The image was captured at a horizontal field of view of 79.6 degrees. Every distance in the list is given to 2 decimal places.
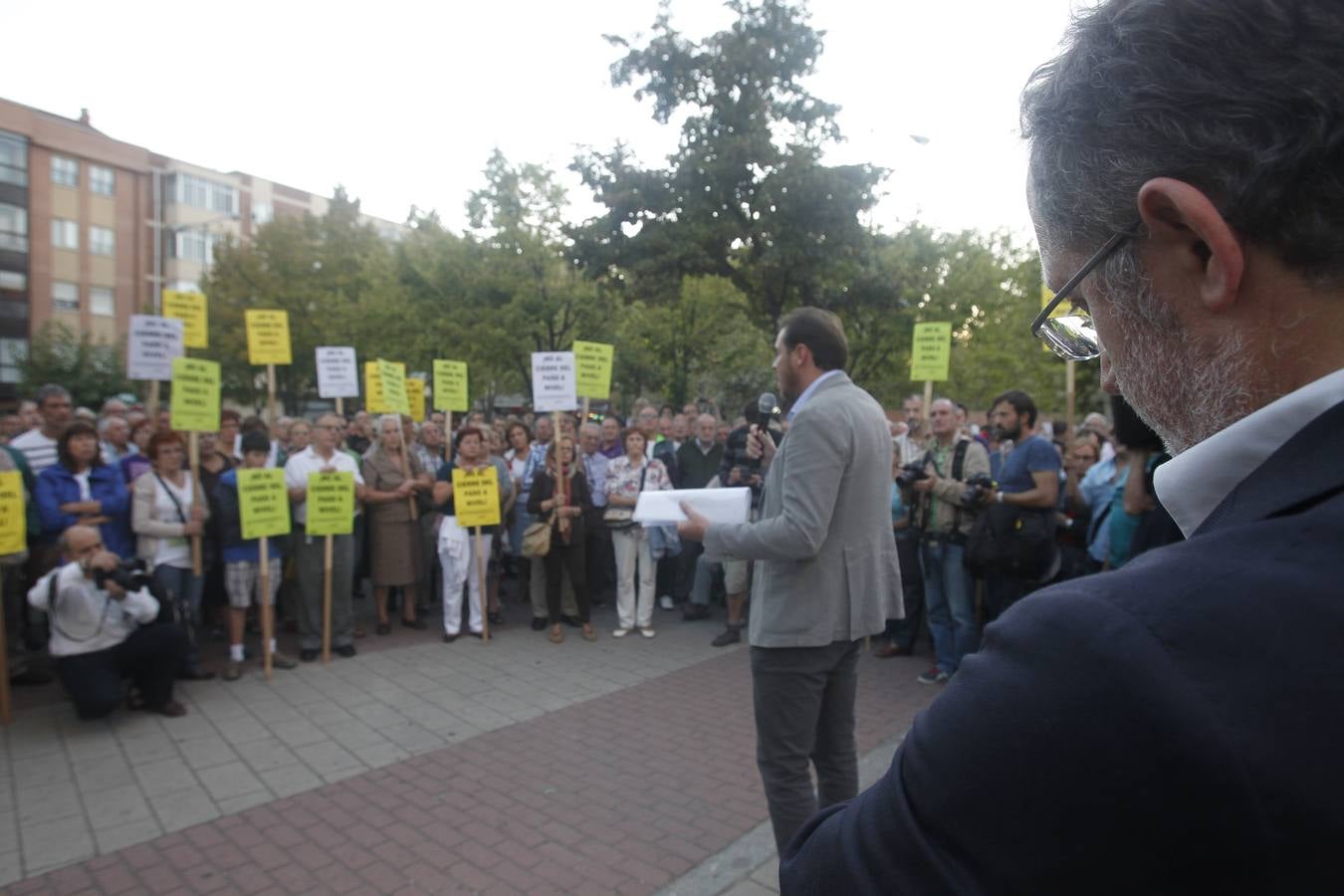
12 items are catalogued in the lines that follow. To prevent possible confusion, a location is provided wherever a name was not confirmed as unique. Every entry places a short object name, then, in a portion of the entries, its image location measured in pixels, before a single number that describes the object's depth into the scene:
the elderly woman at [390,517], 8.15
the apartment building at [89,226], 41.06
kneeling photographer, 5.44
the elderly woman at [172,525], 6.34
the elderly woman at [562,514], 8.12
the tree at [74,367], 32.69
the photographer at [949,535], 6.48
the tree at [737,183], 15.23
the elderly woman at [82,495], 6.36
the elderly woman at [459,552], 8.05
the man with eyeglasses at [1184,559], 0.54
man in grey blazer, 2.88
